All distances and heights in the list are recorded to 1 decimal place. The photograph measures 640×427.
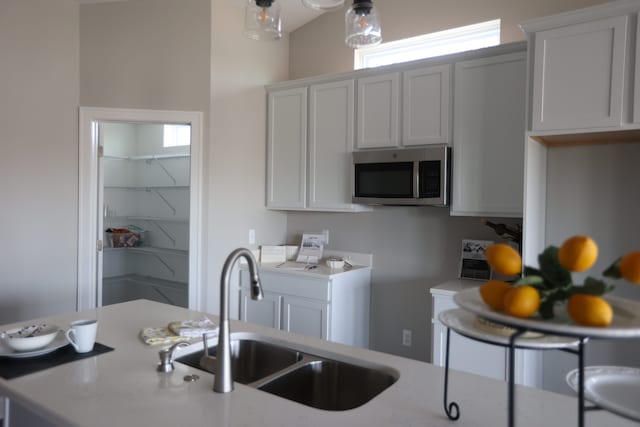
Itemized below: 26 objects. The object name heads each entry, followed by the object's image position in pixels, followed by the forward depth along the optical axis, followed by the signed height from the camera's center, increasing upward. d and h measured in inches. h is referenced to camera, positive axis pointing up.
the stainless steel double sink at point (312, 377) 57.6 -23.2
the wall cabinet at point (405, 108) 116.7 +26.6
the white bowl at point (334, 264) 136.3 -18.0
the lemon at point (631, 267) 28.3 -3.7
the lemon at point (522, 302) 29.1 -6.2
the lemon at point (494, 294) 31.4 -6.1
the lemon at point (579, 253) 29.2 -2.9
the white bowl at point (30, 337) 57.9 -18.4
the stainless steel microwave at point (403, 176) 114.8 +8.0
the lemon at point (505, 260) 32.4 -3.8
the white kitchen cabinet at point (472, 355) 99.7 -33.9
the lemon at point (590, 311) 27.2 -6.3
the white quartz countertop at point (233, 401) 42.9 -20.6
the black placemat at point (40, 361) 54.0 -20.5
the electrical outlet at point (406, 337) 134.7 -39.4
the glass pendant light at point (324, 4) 63.1 +28.4
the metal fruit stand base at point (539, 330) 26.8 -7.5
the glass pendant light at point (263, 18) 64.3 +27.0
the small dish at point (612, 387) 30.5 -13.4
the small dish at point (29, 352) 57.8 -19.7
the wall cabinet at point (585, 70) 81.8 +26.2
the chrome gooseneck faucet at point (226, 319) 46.9 -12.4
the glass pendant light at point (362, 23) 61.3 +25.3
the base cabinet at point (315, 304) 126.3 -29.4
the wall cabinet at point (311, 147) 135.2 +18.0
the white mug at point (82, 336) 59.7 -18.0
